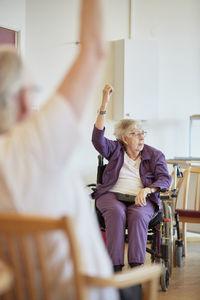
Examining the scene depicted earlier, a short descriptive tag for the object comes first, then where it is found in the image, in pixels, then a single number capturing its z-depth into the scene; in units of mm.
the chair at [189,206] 3978
